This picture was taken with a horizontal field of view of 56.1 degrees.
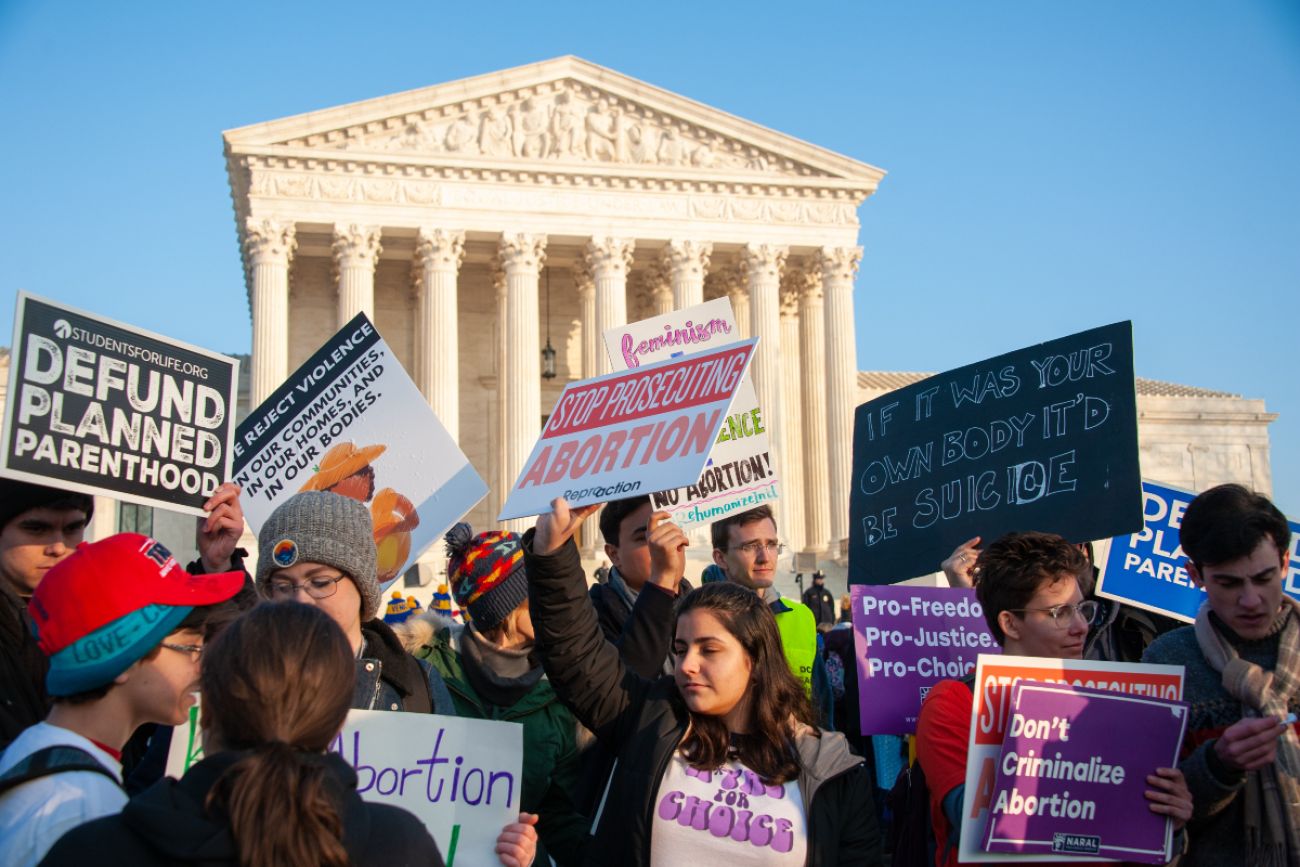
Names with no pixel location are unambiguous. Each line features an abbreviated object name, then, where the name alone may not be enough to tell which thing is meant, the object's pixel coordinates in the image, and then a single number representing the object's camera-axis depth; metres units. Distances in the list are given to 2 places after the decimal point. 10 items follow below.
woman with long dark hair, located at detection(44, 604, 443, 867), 2.26
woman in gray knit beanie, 3.80
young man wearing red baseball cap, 2.89
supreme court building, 35.28
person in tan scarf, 3.90
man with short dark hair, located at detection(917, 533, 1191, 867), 3.85
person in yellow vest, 6.09
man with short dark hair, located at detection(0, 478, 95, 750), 3.97
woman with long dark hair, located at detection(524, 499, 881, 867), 3.66
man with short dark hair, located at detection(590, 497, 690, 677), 4.47
